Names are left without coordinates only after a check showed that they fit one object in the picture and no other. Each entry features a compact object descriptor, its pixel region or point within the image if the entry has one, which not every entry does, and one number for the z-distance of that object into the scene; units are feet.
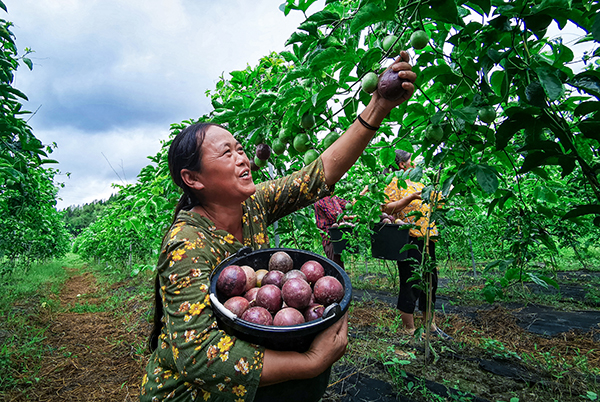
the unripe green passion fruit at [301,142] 4.85
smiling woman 2.94
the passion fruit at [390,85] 3.48
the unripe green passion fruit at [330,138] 4.88
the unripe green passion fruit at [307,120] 4.40
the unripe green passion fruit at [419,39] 3.33
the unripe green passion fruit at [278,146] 5.31
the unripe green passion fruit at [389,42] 3.43
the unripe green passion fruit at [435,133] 4.01
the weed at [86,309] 19.20
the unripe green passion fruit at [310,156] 5.13
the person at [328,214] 12.50
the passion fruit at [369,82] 3.72
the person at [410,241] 9.70
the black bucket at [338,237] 10.81
